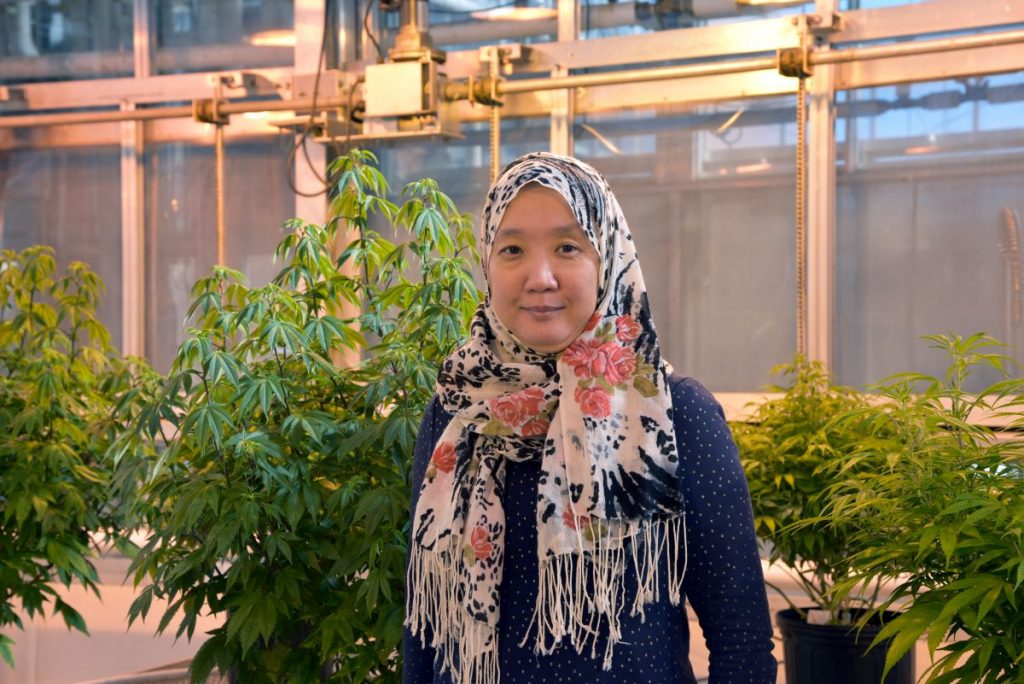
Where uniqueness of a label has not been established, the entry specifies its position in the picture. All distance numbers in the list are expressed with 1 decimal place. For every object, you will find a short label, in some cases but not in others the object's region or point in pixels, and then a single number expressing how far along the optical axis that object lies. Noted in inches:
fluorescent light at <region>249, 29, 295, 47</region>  183.5
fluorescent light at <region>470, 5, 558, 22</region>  165.9
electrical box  153.6
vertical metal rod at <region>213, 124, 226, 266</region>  174.7
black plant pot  108.2
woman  52.4
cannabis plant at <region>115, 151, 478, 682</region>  86.6
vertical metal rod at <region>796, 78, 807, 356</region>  143.9
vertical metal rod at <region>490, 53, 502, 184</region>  160.2
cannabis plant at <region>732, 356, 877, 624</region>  107.7
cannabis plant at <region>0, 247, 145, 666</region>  117.3
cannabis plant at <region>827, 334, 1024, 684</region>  61.1
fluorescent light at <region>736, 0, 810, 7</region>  151.3
